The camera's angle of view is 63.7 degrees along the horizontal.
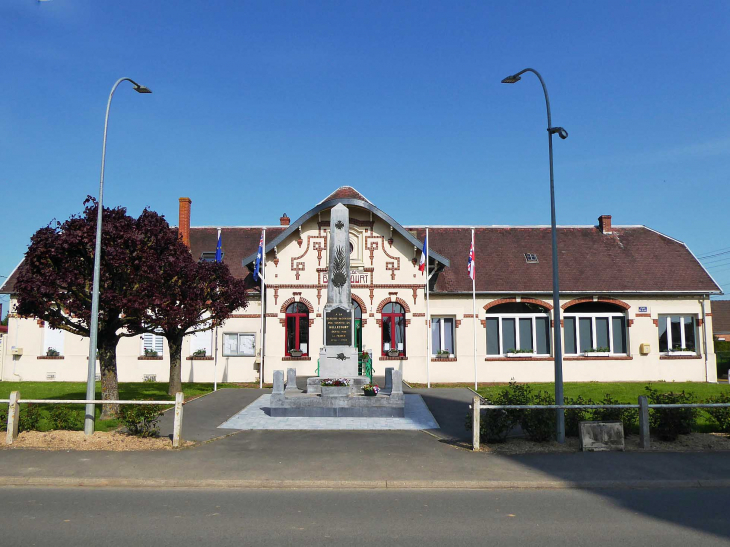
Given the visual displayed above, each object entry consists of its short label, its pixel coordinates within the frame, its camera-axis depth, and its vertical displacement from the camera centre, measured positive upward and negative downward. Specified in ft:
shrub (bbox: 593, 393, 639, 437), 38.83 -4.37
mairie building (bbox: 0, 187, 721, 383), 86.89 +4.23
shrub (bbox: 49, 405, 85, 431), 41.75 -5.08
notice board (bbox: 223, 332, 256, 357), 90.17 +0.85
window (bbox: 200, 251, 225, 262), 96.86 +15.48
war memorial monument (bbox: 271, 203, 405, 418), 53.01 -2.47
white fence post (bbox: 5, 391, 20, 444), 38.24 -4.51
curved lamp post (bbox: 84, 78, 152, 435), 42.45 +4.62
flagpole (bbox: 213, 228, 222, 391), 76.32 +12.34
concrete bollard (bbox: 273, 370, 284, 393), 53.06 -2.92
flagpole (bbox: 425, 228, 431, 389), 83.15 +2.19
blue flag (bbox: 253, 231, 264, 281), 79.80 +12.74
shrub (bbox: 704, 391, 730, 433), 40.14 -4.44
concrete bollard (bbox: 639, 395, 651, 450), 36.76 -4.61
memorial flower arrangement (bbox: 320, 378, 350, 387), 54.65 -3.00
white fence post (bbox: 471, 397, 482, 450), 37.37 -4.76
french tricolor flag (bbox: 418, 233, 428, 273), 80.59 +12.82
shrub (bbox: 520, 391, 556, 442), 38.14 -4.74
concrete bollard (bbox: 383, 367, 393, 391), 61.82 -3.21
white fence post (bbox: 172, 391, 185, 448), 37.86 -4.86
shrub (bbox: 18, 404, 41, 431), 40.65 -4.88
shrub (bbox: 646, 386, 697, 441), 38.19 -4.66
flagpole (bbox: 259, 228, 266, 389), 80.57 +5.71
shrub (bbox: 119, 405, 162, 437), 39.58 -4.82
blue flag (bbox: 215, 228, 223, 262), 79.17 +12.94
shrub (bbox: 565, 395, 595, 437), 40.26 -4.78
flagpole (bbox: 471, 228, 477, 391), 78.23 +8.99
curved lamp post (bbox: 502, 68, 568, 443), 38.63 +4.66
